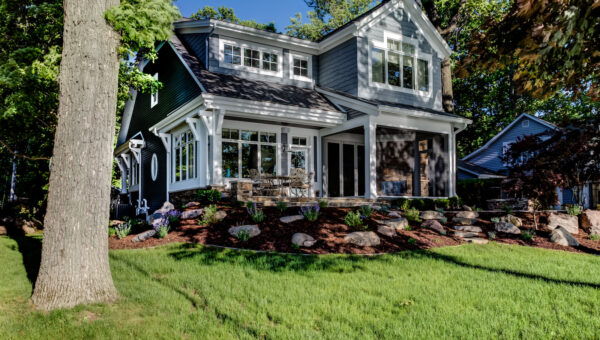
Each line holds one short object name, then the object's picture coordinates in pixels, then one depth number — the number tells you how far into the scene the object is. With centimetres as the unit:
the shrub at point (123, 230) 829
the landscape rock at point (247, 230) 748
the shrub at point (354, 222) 814
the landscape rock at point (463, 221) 962
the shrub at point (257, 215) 821
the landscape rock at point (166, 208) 1050
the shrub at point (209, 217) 837
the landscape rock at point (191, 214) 909
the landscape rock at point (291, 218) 831
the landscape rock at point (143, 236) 790
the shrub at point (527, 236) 849
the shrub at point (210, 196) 1077
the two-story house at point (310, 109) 1230
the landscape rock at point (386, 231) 794
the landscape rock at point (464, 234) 852
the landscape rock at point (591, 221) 957
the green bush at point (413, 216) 946
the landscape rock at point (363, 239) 726
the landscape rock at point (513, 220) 973
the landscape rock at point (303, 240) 708
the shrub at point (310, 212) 840
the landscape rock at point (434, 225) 864
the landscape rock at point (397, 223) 852
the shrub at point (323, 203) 1015
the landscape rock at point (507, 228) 898
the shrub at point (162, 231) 771
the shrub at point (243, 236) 724
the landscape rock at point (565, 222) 952
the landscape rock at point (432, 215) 986
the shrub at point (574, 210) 1080
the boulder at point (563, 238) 841
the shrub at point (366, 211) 901
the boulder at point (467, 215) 997
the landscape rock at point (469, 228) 899
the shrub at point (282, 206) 924
